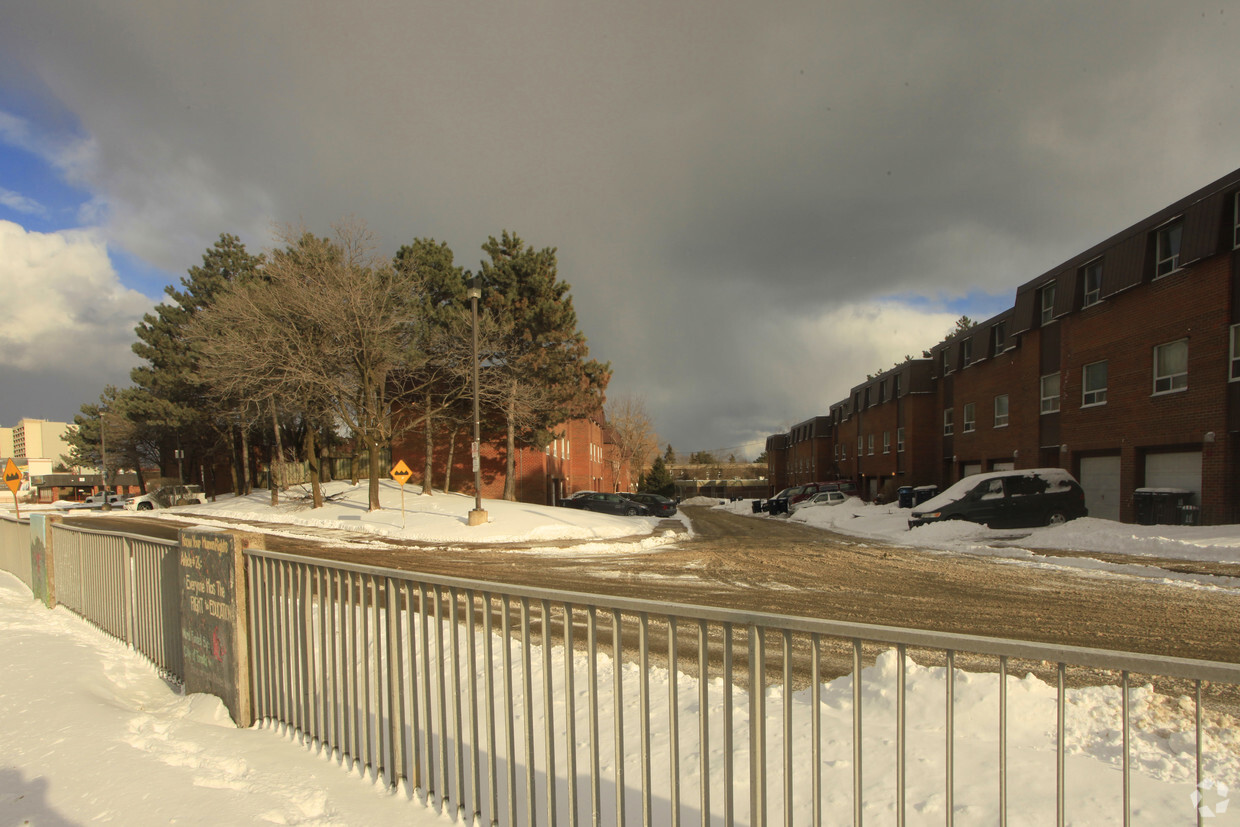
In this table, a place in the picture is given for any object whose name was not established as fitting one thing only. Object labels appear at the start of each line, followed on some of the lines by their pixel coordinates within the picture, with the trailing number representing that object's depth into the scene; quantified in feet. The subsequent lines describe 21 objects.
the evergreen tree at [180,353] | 142.31
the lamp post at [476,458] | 70.59
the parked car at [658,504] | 113.39
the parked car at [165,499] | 137.08
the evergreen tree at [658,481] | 230.27
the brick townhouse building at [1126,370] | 61.00
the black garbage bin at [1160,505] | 64.90
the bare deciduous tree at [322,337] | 84.79
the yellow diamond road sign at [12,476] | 90.60
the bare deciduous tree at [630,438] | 275.18
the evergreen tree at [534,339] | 108.68
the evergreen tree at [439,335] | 100.89
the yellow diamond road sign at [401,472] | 72.13
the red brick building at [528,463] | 134.41
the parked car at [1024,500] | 67.41
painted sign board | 15.89
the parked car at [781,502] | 141.79
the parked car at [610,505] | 106.83
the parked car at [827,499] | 130.31
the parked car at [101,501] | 162.91
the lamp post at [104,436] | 169.73
